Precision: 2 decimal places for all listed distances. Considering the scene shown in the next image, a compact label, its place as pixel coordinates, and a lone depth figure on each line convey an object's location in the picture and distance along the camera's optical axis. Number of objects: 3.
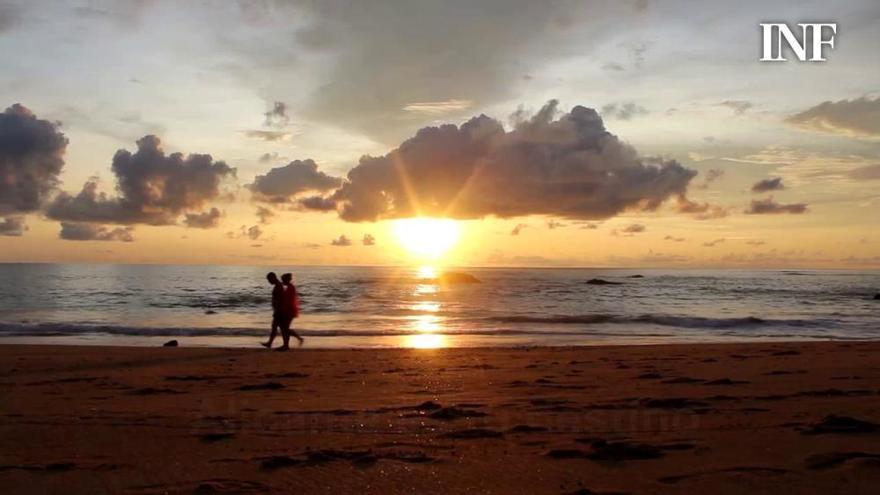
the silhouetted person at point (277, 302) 16.94
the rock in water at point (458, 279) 103.44
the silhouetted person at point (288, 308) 17.09
